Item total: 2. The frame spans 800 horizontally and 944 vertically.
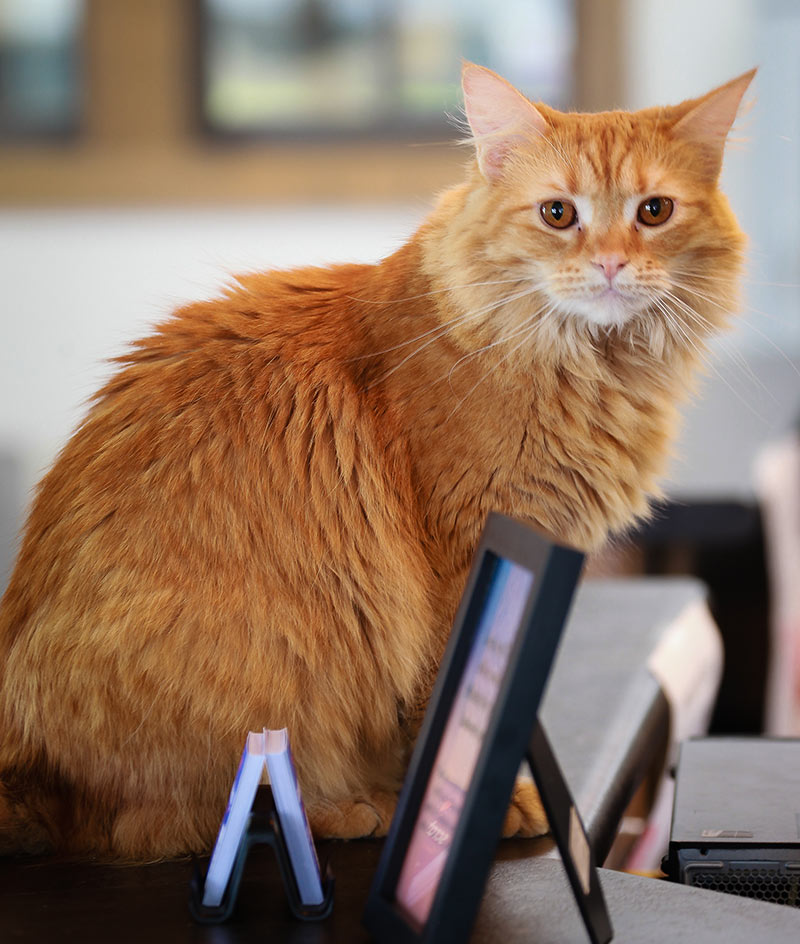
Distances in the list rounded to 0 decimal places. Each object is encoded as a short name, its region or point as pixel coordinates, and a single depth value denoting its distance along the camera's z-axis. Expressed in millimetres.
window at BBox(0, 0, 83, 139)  3654
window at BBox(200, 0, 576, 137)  3654
